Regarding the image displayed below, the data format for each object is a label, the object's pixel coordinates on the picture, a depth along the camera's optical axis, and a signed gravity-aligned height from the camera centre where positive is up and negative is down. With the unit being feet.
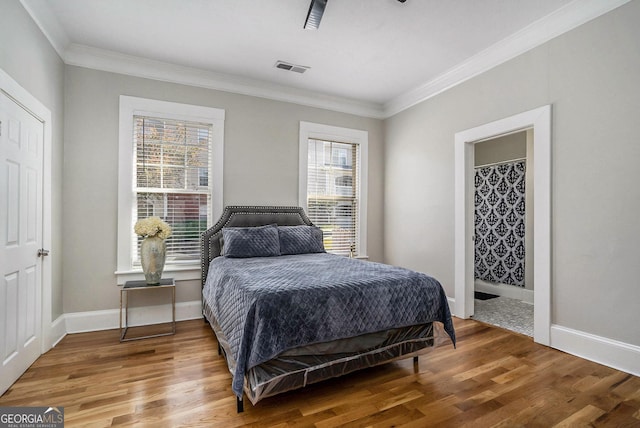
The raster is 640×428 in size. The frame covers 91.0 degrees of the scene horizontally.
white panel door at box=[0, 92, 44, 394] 7.14 -0.68
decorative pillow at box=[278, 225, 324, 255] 12.12 -1.02
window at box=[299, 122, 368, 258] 15.02 +1.56
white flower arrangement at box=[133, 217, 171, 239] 10.74 -0.52
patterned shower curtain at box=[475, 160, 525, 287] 15.43 -0.36
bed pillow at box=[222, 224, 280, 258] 11.28 -1.03
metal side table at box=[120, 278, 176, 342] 10.31 -2.78
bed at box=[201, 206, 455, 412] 6.12 -2.31
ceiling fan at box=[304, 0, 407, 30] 7.93 +5.33
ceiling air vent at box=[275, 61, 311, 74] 12.11 +5.78
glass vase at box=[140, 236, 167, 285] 10.83 -1.55
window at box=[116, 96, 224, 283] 11.60 +1.49
